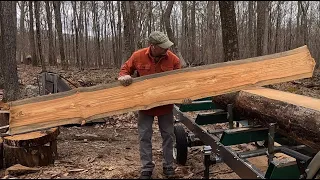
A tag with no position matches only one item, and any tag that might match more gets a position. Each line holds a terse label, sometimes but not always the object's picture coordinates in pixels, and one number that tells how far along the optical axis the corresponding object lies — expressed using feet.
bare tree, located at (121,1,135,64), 41.32
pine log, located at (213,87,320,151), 13.12
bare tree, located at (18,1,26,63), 100.31
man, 14.51
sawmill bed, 11.44
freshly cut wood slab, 14.07
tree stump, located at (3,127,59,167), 15.57
